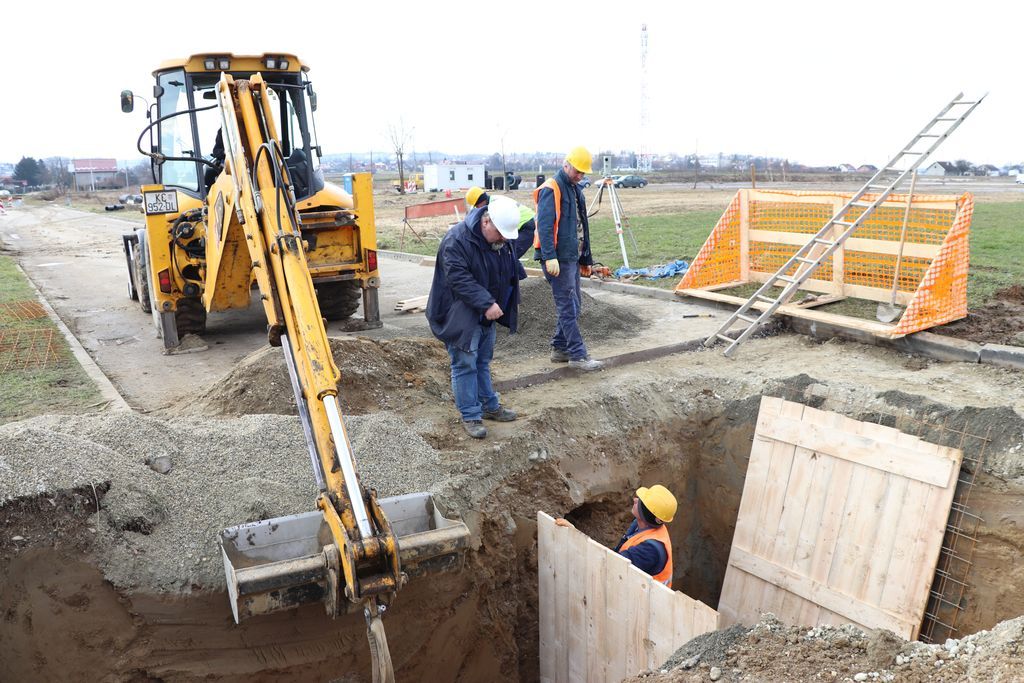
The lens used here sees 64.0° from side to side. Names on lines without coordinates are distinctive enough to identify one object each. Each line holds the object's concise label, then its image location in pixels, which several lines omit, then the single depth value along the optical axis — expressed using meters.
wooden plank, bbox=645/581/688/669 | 5.02
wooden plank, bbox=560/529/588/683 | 5.67
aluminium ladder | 8.20
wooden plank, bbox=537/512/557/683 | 5.96
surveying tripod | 13.28
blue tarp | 12.48
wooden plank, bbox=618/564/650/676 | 5.21
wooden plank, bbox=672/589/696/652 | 4.86
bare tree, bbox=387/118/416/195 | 54.64
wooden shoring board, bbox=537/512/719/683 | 5.05
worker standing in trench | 5.30
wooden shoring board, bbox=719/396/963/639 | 5.82
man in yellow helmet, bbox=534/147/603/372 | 7.38
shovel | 8.51
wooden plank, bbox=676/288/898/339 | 8.08
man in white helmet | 5.79
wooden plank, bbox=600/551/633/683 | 5.37
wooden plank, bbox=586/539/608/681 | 5.52
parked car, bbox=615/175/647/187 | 47.84
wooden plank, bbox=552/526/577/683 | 5.81
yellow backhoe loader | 3.85
